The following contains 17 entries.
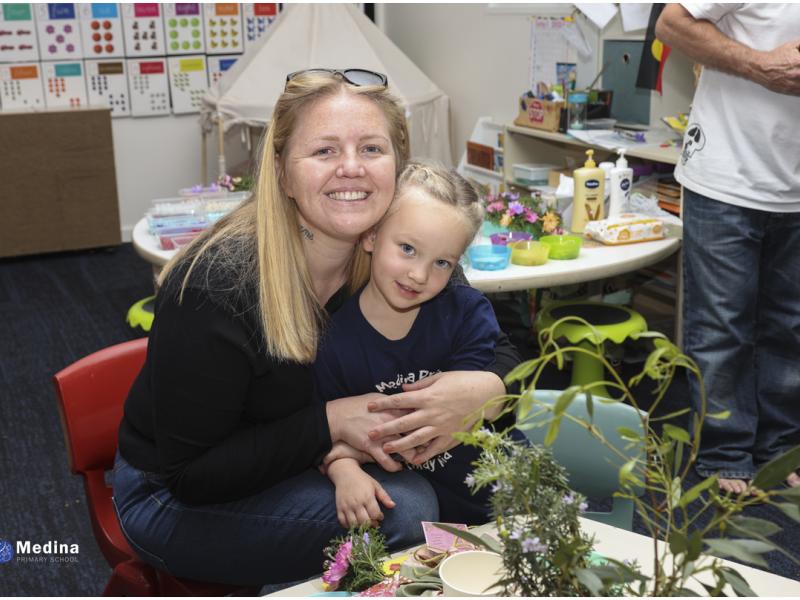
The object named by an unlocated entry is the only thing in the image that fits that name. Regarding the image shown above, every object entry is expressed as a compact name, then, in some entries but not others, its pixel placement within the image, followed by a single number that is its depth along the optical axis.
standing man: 2.28
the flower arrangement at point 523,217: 2.87
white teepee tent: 4.70
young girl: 1.46
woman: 1.37
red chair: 1.55
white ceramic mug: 0.98
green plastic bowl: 2.71
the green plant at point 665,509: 0.68
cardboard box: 3.68
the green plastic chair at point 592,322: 2.91
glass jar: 3.67
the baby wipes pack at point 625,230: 2.87
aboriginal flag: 3.51
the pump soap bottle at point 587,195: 2.94
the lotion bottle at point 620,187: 2.96
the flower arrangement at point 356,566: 1.09
